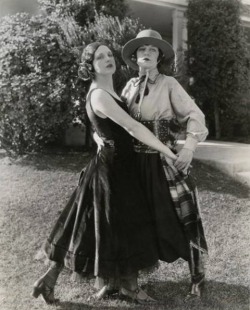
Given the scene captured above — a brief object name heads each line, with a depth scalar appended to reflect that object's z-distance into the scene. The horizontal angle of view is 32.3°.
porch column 9.12
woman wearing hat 2.69
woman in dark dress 2.57
